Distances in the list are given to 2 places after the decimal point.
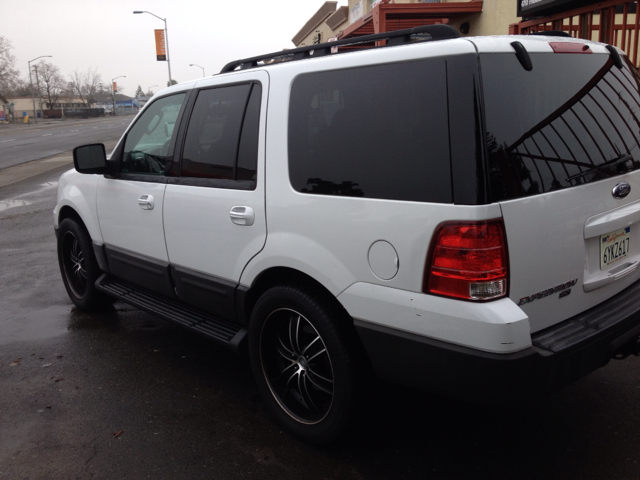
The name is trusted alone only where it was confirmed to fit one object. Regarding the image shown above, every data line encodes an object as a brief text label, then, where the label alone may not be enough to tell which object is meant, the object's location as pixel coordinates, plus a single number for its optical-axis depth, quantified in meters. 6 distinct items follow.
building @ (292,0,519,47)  9.90
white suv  2.26
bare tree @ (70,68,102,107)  139.38
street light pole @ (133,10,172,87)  55.31
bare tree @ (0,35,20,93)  87.88
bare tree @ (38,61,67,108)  116.00
